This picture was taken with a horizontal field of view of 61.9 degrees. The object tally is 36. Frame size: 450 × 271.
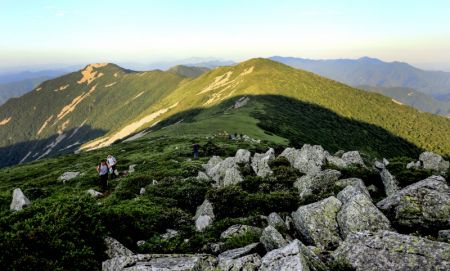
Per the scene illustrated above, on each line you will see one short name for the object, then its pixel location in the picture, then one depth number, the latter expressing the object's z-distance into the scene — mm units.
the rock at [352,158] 27139
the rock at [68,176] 50512
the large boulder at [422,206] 14578
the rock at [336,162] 26520
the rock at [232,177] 26781
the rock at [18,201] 25172
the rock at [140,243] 16020
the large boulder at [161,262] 11511
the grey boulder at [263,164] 27359
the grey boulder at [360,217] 14175
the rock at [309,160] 26281
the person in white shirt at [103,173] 35938
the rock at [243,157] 33325
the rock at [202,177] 29875
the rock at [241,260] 11422
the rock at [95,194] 31250
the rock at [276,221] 15648
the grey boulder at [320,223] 14219
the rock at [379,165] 24658
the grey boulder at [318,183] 20531
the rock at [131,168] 47906
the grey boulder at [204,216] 18344
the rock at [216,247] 14191
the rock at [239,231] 15175
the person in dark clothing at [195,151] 52750
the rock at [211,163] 37062
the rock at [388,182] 21172
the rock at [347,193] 15789
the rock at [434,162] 27969
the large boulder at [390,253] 10586
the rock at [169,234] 17138
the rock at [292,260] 9978
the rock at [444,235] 12906
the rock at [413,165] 26289
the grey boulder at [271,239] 12523
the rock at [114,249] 14062
